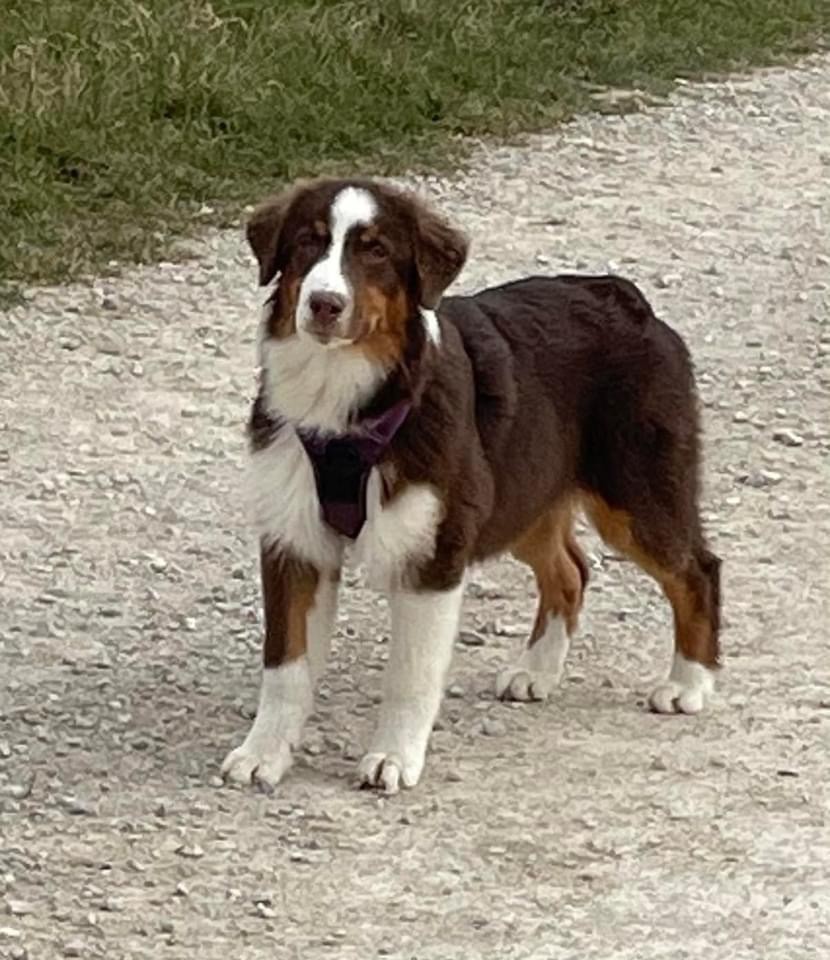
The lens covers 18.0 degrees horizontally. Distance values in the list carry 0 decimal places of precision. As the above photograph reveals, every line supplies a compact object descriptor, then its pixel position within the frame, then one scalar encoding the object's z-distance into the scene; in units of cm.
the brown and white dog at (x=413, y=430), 541
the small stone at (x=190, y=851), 523
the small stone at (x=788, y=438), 824
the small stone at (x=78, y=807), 543
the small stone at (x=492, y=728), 600
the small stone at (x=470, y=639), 658
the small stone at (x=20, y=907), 498
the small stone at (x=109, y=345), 873
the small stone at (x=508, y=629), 665
